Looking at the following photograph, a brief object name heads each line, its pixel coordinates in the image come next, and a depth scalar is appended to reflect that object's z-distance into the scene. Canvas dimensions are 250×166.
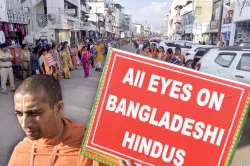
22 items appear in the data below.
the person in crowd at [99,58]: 12.71
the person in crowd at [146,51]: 10.07
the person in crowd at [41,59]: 8.37
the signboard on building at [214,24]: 26.88
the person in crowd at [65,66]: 10.66
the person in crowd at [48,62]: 8.38
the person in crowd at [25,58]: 9.26
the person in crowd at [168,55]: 8.30
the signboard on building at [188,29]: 39.64
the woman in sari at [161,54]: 9.21
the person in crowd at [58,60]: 9.79
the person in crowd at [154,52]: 10.43
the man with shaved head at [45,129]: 1.20
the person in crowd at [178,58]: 7.54
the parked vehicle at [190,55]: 13.62
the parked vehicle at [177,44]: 18.05
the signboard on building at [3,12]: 12.78
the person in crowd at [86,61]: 10.97
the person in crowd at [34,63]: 8.51
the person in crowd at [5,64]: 7.16
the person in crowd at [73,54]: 13.74
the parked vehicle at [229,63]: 5.62
